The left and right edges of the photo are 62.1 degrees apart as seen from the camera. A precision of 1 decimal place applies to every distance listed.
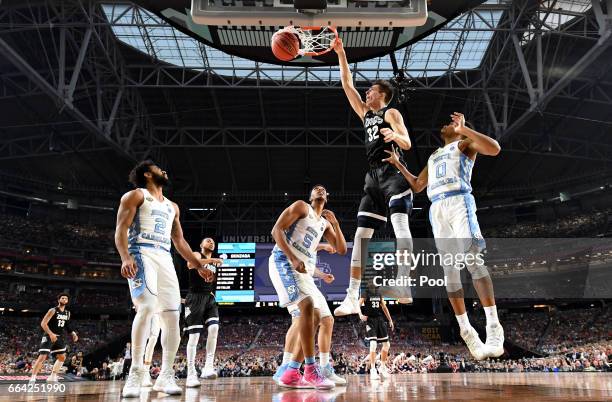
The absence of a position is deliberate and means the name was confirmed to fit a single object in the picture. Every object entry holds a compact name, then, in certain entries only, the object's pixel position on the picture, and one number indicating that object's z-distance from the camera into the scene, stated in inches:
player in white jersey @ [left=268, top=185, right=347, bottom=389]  203.8
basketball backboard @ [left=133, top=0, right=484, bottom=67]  184.7
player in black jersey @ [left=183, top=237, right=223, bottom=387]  322.7
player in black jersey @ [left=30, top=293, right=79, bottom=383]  432.8
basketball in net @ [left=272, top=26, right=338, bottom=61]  197.5
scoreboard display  982.4
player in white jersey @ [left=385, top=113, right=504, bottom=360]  169.0
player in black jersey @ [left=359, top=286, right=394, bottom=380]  471.6
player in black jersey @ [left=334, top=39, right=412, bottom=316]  191.2
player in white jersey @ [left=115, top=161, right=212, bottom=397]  183.8
